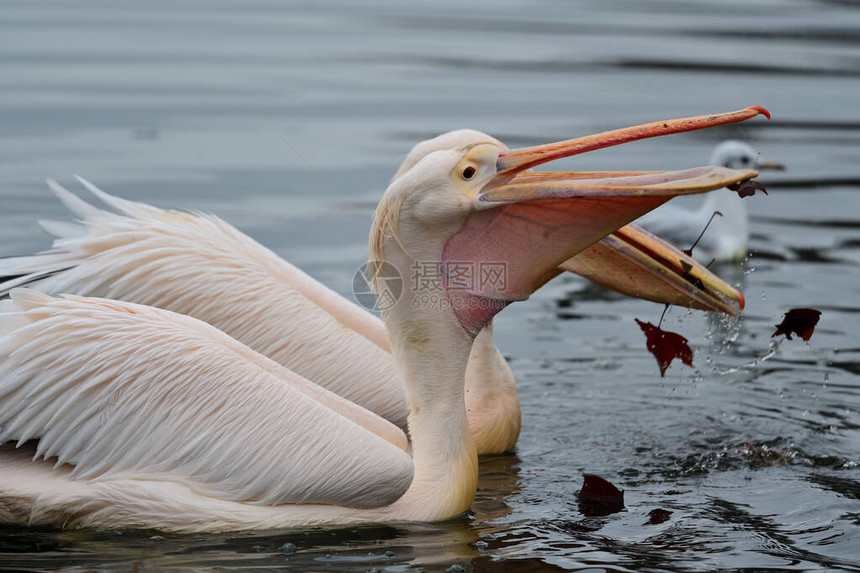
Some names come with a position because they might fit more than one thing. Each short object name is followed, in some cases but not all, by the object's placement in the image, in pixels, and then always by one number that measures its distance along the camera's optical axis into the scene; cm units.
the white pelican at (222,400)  739
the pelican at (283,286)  869
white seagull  1534
